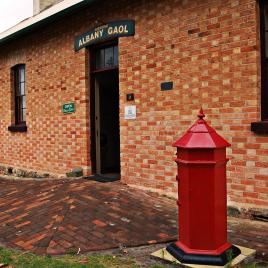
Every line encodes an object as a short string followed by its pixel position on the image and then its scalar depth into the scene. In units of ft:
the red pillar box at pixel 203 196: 11.95
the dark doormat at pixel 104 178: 24.98
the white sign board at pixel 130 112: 23.13
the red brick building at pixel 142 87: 17.74
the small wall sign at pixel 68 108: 28.35
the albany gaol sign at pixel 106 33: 23.36
